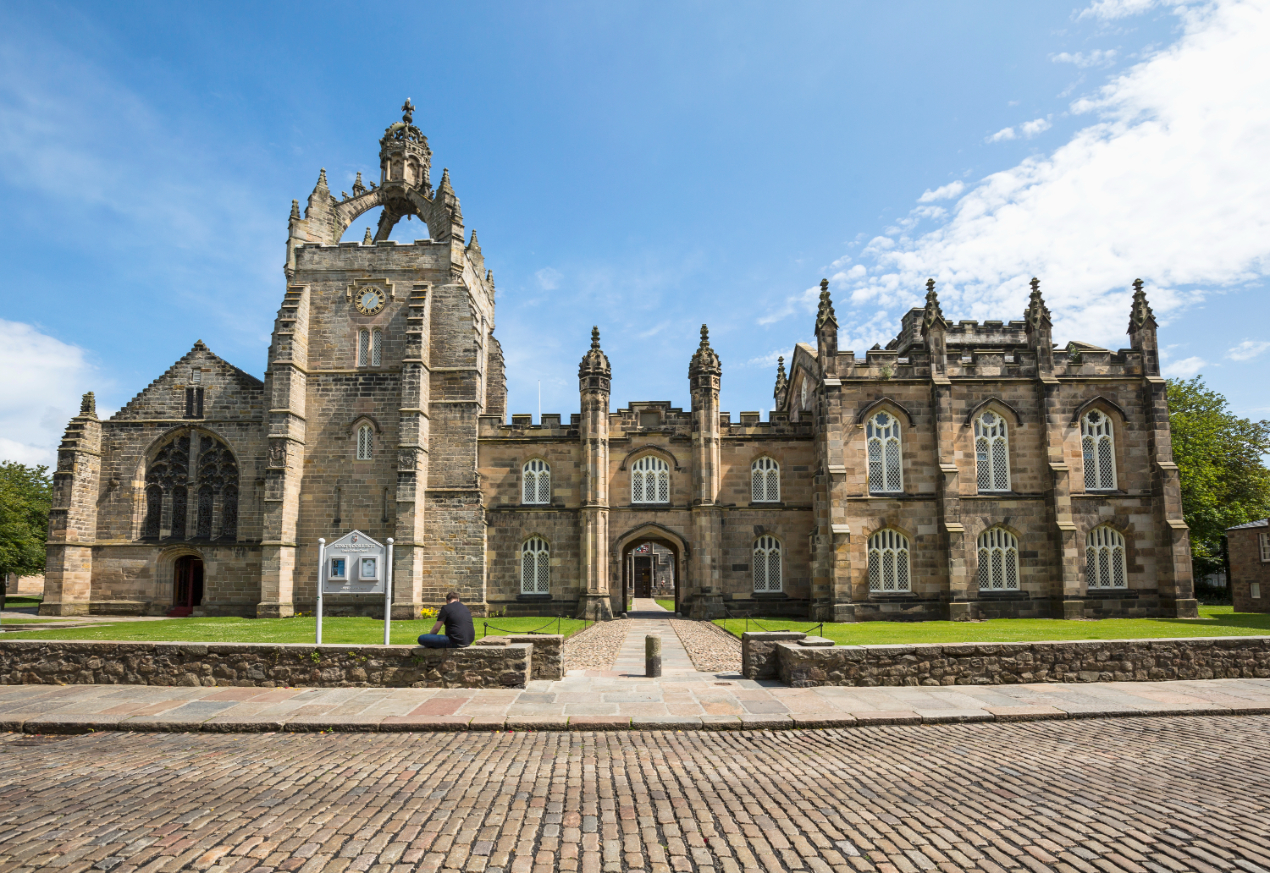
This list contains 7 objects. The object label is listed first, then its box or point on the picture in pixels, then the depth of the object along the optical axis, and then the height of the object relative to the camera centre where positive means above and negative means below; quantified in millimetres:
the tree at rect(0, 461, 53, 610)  39797 +624
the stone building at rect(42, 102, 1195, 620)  27969 +2307
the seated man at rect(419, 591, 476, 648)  12617 -1623
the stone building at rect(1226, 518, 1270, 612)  29438 -1484
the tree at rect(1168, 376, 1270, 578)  39188 +3424
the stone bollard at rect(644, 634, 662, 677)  14375 -2417
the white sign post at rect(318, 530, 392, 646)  14922 -610
